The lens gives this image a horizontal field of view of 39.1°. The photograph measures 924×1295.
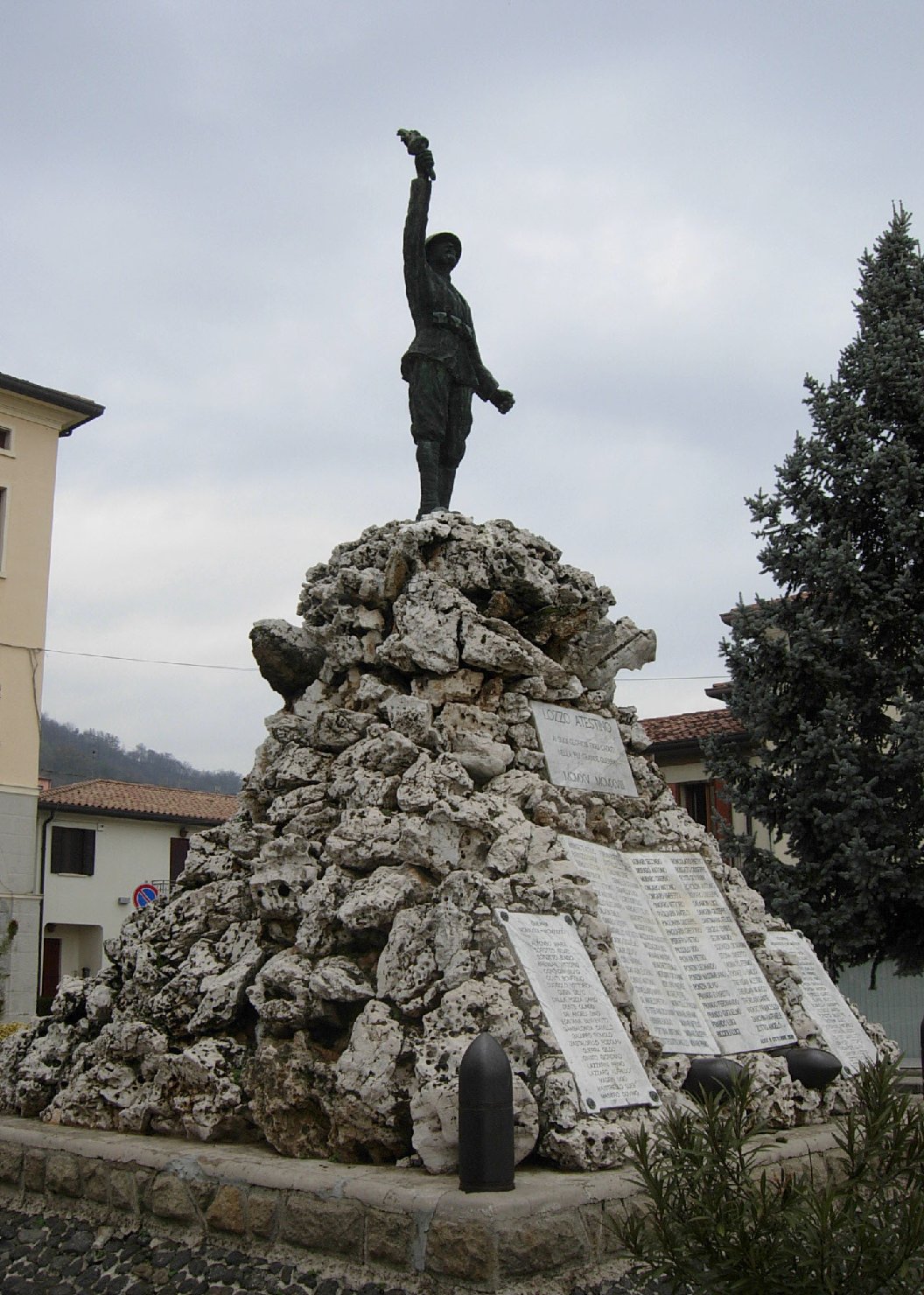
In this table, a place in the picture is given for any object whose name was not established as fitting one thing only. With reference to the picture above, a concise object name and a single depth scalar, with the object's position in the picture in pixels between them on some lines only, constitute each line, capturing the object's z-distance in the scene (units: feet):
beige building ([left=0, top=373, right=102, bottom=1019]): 70.18
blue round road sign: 53.56
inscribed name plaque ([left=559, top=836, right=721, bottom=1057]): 20.04
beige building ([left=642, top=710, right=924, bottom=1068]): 59.26
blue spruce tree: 39.99
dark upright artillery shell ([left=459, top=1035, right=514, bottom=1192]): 14.44
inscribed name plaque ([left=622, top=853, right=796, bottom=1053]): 21.30
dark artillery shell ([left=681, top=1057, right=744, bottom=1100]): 17.85
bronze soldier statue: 26.58
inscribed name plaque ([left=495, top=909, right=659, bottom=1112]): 17.13
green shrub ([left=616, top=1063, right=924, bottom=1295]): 10.05
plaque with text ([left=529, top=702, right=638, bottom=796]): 23.08
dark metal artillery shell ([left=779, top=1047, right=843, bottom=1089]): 20.56
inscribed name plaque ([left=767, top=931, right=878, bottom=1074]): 22.86
